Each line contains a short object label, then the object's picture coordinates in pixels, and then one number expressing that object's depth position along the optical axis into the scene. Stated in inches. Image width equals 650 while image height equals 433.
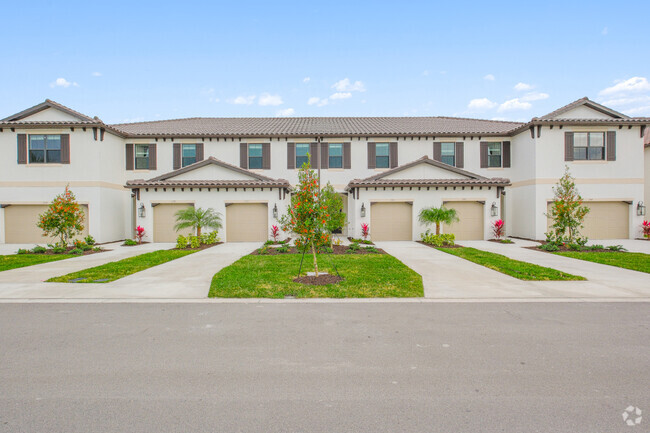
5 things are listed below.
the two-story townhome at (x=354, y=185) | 728.3
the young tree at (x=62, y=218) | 576.1
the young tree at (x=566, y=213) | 605.6
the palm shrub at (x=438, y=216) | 683.4
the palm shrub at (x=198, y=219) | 673.2
